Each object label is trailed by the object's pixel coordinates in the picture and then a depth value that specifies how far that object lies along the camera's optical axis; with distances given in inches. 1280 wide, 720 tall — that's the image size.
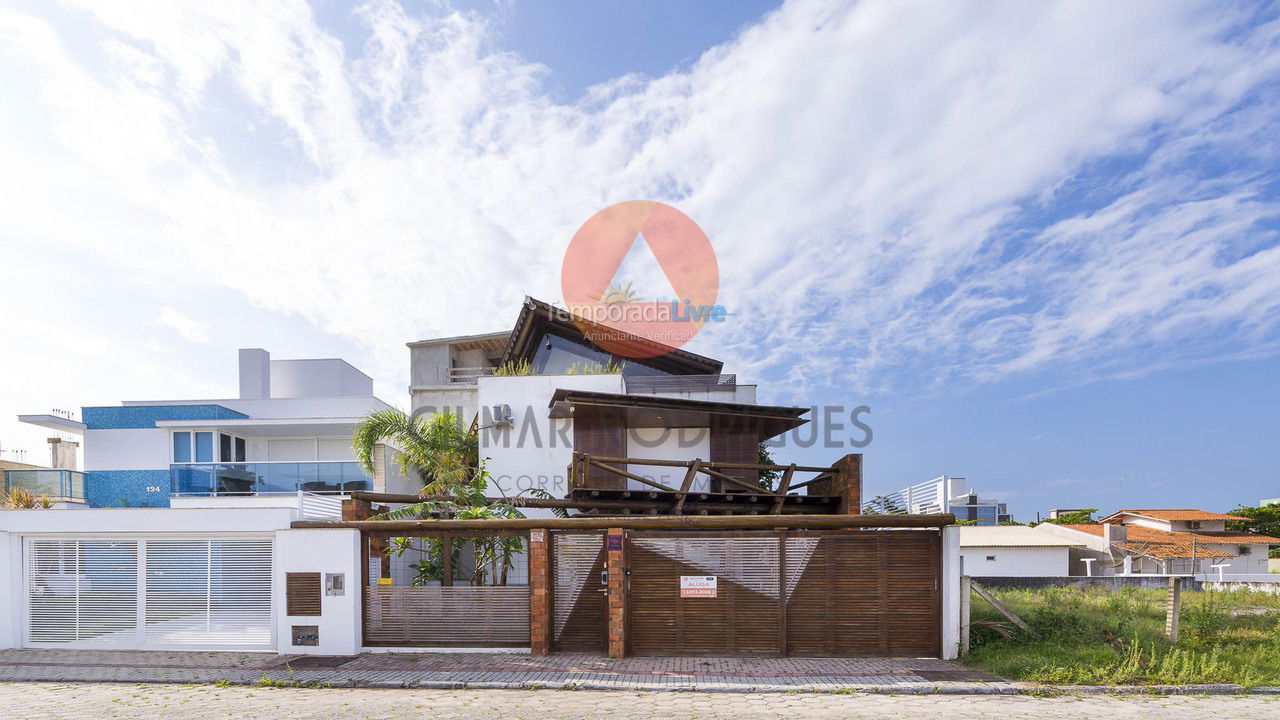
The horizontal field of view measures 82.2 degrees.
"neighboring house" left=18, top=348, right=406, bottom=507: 708.0
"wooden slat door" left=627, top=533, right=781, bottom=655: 435.2
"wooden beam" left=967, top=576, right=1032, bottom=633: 454.0
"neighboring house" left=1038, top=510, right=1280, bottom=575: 1191.6
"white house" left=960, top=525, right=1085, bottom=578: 1136.8
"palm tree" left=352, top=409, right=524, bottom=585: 680.3
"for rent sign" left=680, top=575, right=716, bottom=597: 438.0
